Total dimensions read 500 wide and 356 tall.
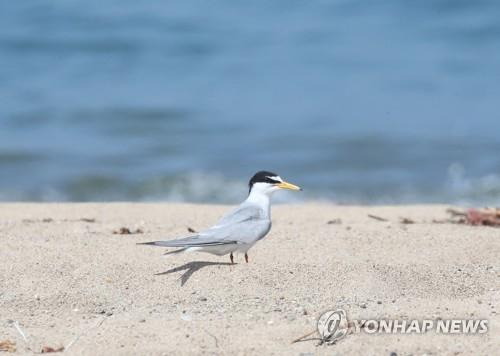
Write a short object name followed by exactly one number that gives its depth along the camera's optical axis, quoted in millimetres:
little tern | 11250
